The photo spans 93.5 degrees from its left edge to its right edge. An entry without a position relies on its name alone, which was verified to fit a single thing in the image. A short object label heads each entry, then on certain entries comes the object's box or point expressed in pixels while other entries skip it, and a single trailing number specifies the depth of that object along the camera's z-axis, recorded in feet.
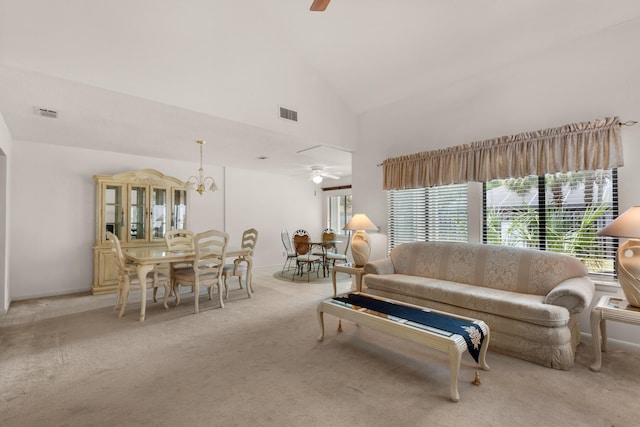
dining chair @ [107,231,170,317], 11.62
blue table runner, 6.91
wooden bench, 6.40
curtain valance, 9.29
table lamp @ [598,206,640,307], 7.47
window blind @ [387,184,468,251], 13.14
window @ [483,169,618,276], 9.71
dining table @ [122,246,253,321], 11.52
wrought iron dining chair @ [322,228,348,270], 19.74
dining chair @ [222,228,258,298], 14.61
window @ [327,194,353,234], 27.18
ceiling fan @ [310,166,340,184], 20.65
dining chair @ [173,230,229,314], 12.50
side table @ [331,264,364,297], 13.17
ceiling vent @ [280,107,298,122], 13.18
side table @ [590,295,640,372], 7.24
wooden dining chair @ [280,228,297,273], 20.95
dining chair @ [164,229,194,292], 14.17
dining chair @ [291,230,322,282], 20.53
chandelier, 20.43
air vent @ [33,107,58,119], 10.67
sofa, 7.79
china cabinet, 15.83
